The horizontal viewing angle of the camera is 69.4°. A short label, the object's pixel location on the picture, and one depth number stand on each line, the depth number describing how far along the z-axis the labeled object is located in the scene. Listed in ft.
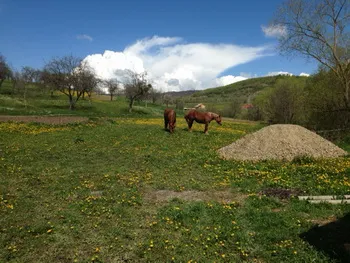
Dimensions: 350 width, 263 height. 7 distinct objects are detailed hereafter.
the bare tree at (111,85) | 324.19
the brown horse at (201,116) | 83.87
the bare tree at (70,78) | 189.26
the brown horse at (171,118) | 83.41
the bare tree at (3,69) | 246.47
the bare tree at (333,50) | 61.52
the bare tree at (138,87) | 224.12
